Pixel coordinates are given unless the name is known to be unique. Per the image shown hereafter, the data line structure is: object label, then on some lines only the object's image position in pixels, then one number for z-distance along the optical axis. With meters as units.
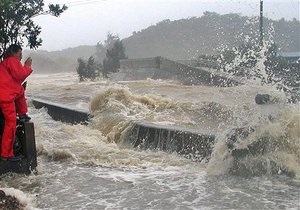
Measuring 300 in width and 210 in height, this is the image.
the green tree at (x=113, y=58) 33.59
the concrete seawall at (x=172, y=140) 7.00
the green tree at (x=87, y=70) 30.47
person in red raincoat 5.60
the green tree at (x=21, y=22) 6.23
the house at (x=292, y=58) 22.99
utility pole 21.56
